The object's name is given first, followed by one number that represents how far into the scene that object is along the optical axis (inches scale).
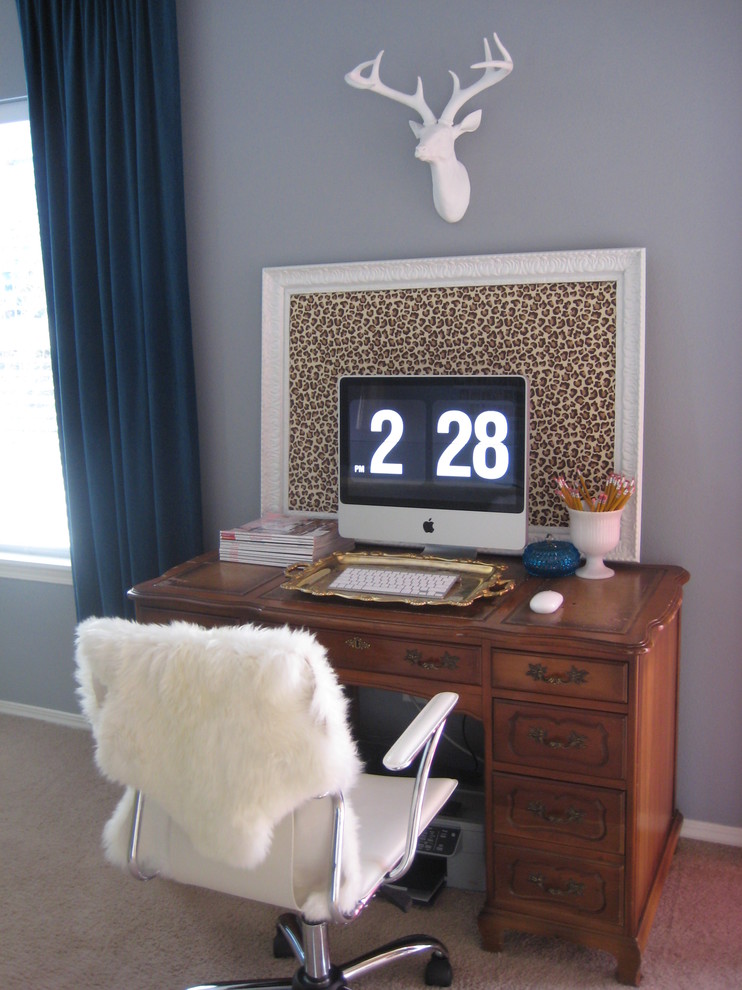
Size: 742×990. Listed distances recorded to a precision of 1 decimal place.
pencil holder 83.7
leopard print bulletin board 89.4
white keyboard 80.8
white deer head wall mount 86.6
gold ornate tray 80.4
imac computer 86.5
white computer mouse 75.8
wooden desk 71.9
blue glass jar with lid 84.7
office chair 54.6
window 123.7
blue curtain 106.1
